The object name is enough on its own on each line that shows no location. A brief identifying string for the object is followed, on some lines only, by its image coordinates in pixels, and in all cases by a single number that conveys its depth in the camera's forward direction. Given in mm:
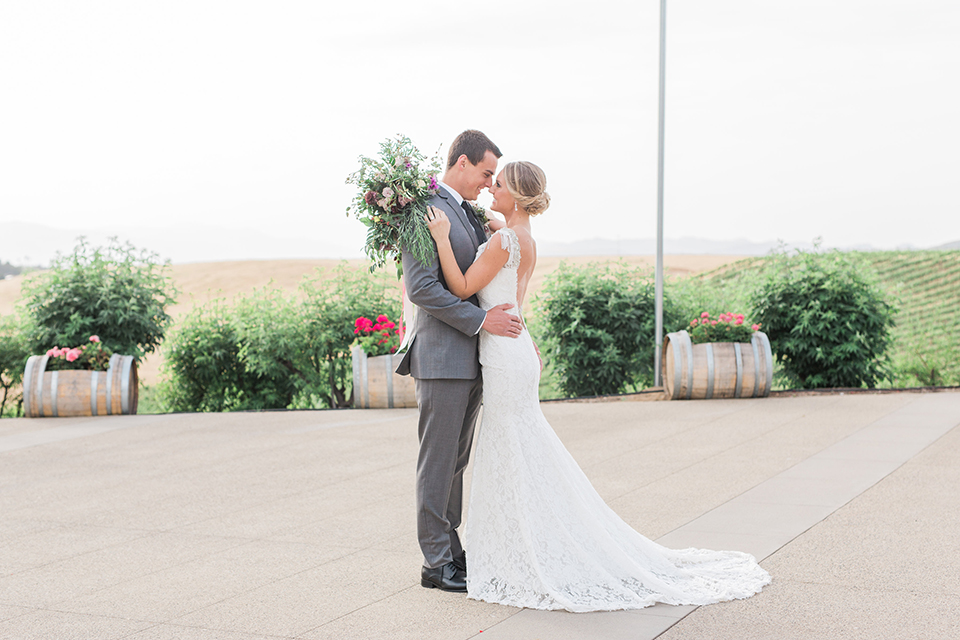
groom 3729
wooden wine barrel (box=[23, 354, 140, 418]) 9578
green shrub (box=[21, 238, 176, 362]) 10484
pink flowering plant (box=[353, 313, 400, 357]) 9984
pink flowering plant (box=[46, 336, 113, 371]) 9852
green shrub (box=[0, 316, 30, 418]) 11055
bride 3582
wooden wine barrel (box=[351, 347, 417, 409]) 9844
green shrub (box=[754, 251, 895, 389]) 10812
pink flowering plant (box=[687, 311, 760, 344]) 10148
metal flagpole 10820
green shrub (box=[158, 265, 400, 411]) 11094
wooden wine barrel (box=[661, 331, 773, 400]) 9844
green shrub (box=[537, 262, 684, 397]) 11430
